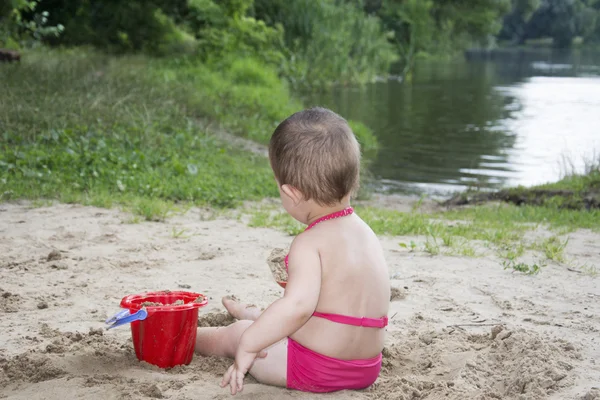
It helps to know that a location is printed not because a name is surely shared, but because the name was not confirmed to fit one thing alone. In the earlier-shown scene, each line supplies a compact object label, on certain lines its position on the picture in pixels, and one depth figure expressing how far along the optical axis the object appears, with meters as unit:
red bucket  3.06
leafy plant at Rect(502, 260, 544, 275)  4.66
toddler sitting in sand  2.79
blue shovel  2.95
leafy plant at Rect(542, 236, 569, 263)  5.05
